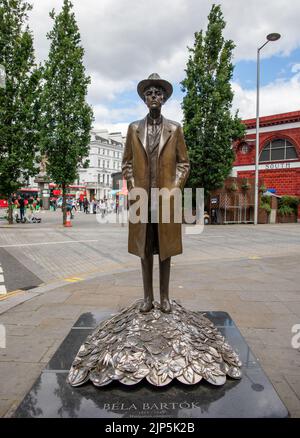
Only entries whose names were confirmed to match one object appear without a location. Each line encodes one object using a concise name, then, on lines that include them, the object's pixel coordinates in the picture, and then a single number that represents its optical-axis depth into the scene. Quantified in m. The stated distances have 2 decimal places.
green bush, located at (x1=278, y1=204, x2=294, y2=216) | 27.70
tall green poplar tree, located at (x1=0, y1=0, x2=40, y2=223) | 18.38
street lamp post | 22.74
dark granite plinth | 2.50
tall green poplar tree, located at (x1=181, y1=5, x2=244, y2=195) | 22.17
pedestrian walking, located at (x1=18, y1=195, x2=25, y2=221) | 22.53
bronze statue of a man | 3.34
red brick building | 29.36
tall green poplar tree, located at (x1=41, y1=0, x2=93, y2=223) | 19.52
